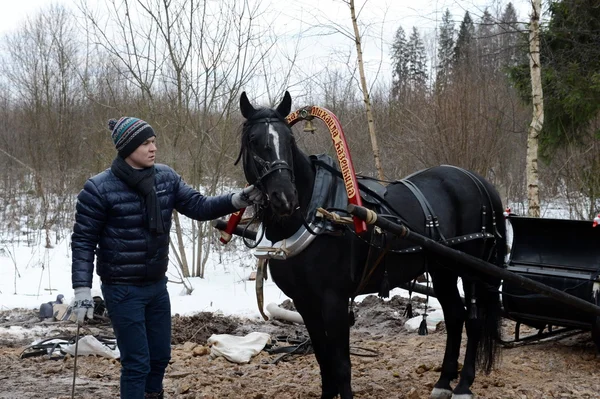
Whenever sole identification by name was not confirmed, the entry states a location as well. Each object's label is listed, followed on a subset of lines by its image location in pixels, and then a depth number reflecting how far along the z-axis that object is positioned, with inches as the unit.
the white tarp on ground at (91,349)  216.5
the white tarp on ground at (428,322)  255.0
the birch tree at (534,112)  344.5
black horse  135.9
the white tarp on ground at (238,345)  212.1
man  128.8
